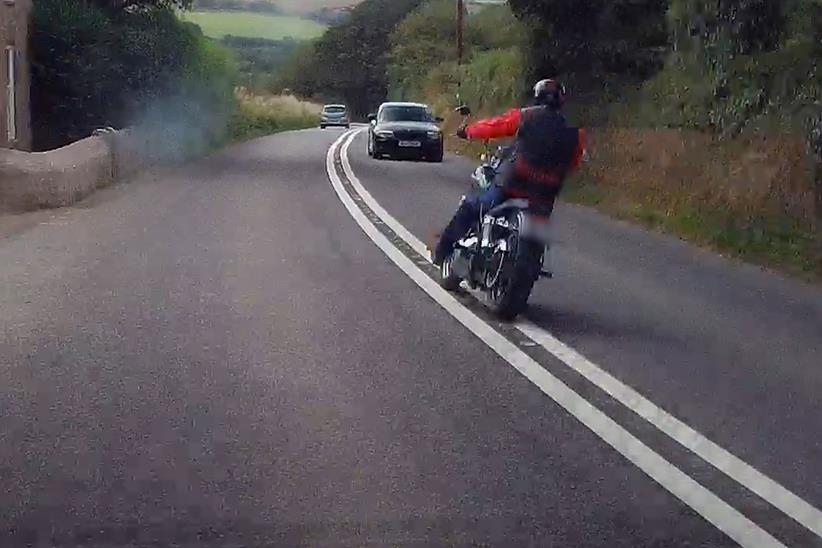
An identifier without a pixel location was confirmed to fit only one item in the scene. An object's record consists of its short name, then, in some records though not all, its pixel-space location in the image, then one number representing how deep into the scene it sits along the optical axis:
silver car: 74.69
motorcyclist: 10.21
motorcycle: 10.12
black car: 35.31
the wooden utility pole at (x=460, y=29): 57.81
